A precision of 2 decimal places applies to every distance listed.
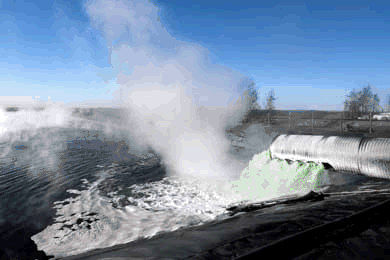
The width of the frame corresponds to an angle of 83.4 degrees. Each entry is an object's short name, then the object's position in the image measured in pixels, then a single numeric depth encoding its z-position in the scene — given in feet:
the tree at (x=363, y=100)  245.04
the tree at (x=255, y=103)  229.43
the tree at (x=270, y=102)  281.54
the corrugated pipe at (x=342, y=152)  21.68
